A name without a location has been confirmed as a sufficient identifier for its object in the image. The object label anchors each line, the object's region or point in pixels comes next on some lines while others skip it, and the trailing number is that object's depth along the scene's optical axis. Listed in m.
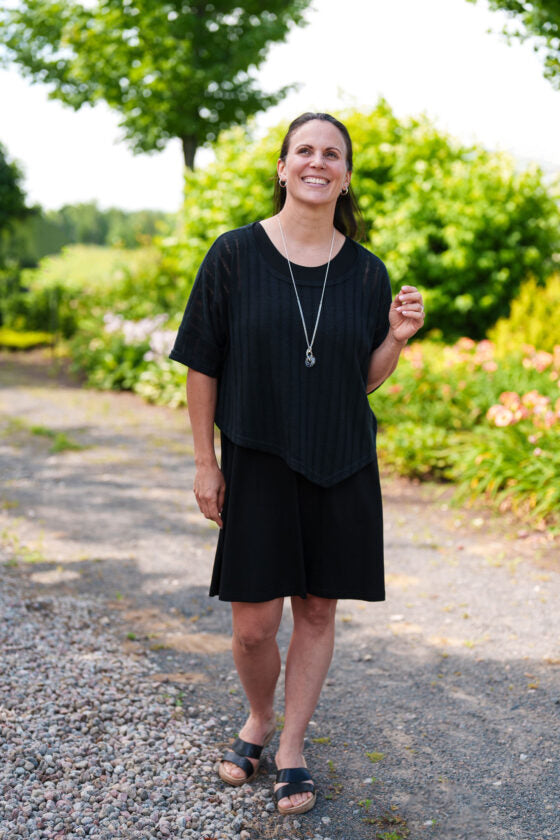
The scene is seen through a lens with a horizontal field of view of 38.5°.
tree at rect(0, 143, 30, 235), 18.17
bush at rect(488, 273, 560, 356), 7.48
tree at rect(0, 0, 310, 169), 13.59
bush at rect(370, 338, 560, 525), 5.43
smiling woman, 2.25
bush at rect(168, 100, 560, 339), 8.77
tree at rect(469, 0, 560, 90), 5.21
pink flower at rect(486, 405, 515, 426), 5.39
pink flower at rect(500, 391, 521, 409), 5.55
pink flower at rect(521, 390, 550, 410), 5.41
